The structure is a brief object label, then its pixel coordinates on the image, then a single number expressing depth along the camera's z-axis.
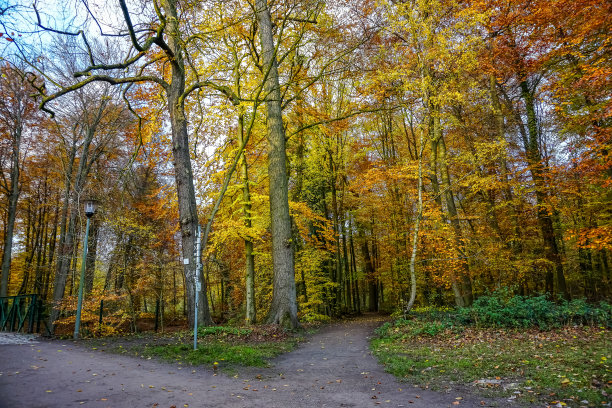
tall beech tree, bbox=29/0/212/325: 7.73
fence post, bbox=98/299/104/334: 11.06
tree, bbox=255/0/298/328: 9.63
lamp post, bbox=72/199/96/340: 8.96
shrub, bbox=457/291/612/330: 7.71
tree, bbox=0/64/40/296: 13.09
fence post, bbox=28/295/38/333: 9.25
